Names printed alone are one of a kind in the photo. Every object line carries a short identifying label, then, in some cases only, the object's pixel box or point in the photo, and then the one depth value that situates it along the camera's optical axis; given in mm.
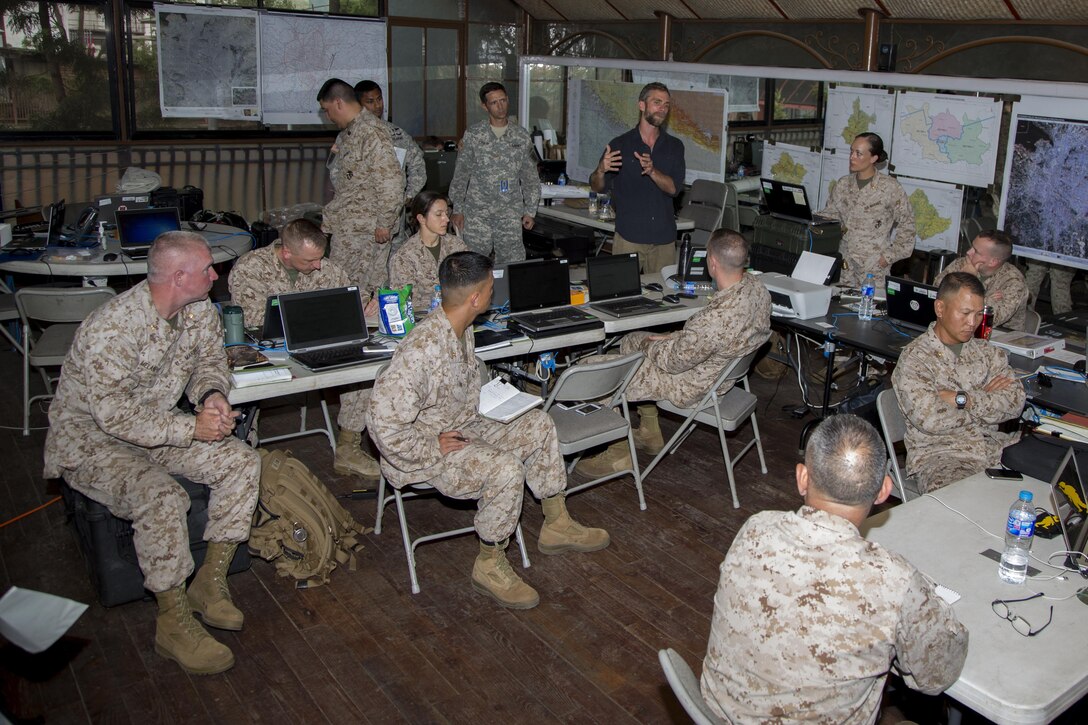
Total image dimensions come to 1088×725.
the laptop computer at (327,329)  4625
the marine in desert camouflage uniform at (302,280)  5082
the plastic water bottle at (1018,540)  2914
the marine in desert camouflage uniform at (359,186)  6699
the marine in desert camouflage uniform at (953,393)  4105
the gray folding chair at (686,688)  2340
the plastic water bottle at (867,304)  5746
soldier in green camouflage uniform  7172
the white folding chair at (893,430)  4086
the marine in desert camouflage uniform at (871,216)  6660
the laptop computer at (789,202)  6543
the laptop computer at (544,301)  5152
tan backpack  4219
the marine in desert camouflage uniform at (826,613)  2234
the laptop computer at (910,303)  5305
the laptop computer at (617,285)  5645
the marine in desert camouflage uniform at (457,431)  3902
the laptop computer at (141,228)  6473
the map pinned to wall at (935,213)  7363
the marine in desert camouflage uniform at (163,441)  3732
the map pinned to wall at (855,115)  7727
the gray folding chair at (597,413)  4355
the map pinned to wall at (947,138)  7055
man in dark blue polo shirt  6871
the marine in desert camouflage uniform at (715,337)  4895
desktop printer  5676
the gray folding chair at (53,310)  5328
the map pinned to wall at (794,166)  8438
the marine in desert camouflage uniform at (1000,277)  5594
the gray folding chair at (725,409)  4980
